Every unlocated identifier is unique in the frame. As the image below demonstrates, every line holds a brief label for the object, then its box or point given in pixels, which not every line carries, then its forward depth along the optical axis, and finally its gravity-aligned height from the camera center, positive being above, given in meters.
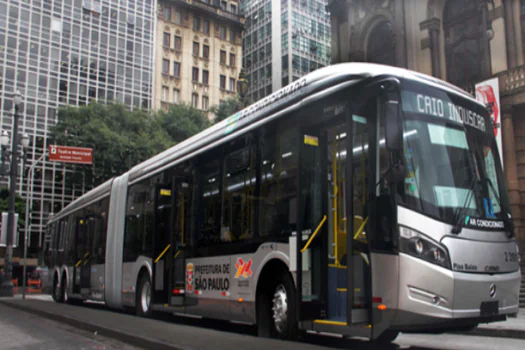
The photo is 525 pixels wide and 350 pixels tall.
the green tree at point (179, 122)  46.03 +10.30
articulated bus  6.45 +0.55
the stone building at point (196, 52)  62.09 +21.69
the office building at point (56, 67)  52.56 +17.29
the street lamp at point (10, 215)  26.70 +1.87
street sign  30.25 +5.21
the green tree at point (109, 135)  41.84 +8.61
